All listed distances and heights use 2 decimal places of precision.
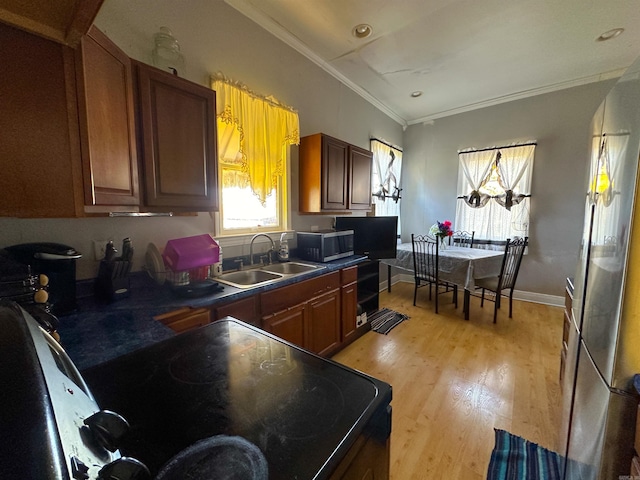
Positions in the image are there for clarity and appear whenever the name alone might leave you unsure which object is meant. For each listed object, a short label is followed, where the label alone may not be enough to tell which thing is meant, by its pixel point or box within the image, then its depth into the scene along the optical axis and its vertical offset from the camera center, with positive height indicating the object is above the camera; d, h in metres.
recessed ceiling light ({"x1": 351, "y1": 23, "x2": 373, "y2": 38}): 2.44 +1.68
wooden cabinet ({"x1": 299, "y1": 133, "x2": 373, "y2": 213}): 2.72 +0.41
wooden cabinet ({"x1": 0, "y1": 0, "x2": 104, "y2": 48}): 0.77 +0.59
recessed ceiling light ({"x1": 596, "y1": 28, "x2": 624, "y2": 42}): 2.50 +1.70
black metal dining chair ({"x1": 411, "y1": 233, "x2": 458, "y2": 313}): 3.46 -0.69
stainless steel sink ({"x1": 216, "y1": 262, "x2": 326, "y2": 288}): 2.11 -0.52
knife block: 1.40 -0.37
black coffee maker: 1.15 -0.25
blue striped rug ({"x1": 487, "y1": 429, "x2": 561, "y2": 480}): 1.40 -1.36
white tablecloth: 3.15 -0.64
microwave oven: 2.56 -0.33
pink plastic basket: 1.63 -0.26
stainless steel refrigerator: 0.76 -0.31
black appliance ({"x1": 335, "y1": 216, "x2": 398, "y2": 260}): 3.26 -0.28
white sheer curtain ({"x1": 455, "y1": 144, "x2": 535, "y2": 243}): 3.86 +0.31
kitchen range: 0.35 -0.48
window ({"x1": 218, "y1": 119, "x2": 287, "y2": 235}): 2.16 +0.12
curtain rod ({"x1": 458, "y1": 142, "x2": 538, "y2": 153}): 3.79 +0.97
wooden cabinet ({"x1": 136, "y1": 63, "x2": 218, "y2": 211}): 1.44 +0.40
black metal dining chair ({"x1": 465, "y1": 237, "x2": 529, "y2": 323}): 3.20 -0.78
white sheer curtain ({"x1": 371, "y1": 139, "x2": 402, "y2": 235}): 4.16 +0.55
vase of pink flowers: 3.62 -0.24
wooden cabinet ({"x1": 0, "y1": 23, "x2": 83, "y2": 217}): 0.90 +0.29
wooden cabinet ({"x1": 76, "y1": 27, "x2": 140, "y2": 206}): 1.05 +0.38
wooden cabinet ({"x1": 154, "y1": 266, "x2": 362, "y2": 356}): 1.47 -0.73
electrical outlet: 1.54 -0.22
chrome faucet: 2.34 -0.30
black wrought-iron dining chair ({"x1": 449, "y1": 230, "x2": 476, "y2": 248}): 4.23 -0.42
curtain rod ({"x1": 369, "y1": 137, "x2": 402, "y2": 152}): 4.07 +1.10
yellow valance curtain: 2.07 +0.68
